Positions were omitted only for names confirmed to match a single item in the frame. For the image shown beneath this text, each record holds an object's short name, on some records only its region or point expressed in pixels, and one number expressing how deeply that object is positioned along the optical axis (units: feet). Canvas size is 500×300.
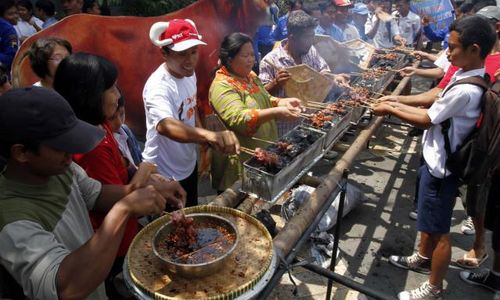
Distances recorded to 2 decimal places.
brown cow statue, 13.70
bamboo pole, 7.30
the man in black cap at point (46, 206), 4.52
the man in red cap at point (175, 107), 9.50
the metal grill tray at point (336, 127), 11.93
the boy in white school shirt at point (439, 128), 10.00
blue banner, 28.86
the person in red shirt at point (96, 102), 6.74
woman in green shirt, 10.71
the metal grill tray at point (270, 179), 8.69
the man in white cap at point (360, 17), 28.22
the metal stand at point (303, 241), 6.56
